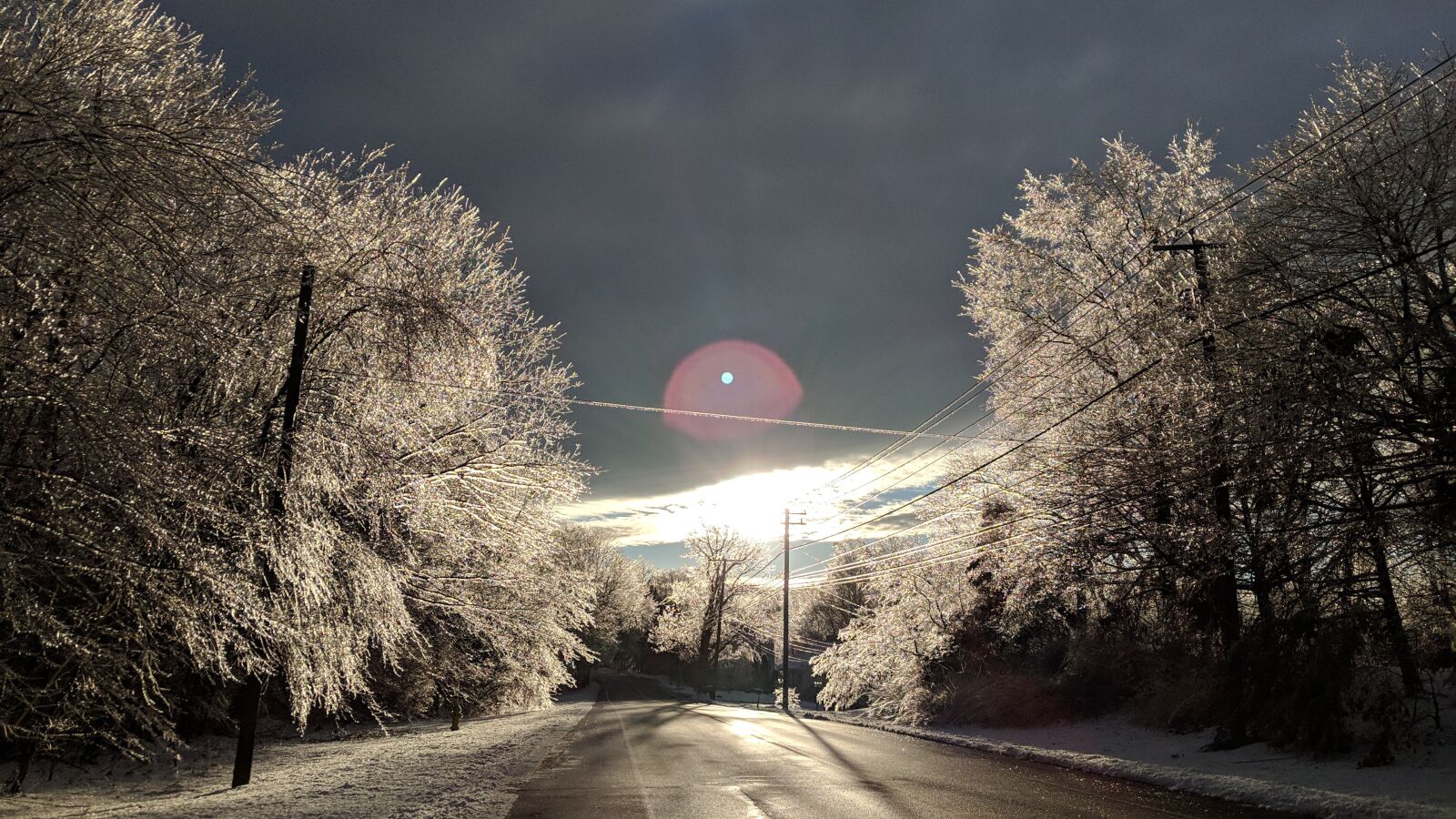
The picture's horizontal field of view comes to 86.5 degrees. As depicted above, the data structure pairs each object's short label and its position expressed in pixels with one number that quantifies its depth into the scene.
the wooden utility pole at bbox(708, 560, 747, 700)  59.97
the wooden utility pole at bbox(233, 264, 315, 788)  10.99
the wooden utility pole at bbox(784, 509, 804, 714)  39.12
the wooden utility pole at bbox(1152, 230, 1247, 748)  12.35
